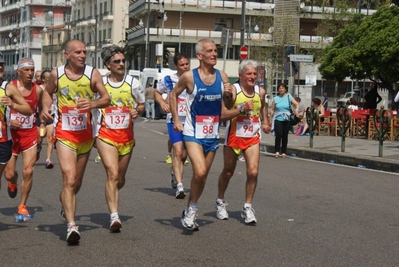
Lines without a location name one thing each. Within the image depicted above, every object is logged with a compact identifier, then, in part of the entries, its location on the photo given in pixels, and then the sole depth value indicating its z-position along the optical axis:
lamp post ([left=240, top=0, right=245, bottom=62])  35.47
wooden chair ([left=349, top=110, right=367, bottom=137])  28.62
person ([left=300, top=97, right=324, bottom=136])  30.84
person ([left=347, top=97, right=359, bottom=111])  32.63
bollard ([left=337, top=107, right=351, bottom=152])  21.56
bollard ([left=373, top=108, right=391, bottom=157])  26.14
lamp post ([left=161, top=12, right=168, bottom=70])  71.56
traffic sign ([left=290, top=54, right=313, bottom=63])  27.69
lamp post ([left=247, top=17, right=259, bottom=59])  62.44
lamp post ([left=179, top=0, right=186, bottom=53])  76.80
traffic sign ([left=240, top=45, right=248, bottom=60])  33.50
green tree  33.72
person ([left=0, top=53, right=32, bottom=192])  9.68
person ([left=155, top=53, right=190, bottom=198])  12.82
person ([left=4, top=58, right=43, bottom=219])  10.52
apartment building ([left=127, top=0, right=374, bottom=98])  74.89
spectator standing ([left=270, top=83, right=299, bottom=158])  21.27
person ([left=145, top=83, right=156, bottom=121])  44.83
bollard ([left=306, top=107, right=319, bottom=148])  23.27
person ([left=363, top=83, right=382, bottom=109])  28.83
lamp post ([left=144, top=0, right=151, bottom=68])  70.04
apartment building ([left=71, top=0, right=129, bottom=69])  92.12
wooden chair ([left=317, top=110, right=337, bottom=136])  30.56
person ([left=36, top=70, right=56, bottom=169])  16.91
